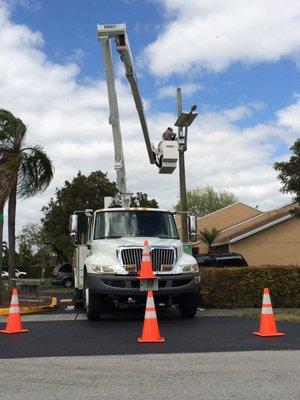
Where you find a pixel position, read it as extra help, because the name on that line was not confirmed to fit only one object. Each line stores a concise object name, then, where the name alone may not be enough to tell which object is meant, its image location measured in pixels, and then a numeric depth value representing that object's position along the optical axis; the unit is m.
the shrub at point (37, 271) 66.16
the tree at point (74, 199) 38.72
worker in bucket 18.20
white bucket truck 11.90
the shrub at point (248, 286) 15.33
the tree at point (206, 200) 73.81
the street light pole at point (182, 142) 18.44
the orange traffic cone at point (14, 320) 10.47
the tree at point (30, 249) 71.69
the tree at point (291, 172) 22.11
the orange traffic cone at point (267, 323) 9.76
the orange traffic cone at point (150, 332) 9.11
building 36.12
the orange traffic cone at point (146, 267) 11.71
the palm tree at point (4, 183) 19.80
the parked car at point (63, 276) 35.19
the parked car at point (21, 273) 65.54
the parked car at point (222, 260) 26.58
